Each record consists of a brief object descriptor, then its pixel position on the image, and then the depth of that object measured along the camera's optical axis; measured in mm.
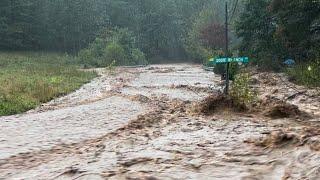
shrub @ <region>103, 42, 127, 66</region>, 57688
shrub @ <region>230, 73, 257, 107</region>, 14594
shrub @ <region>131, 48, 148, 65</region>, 62691
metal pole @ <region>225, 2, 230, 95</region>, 15992
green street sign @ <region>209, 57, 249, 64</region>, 15305
